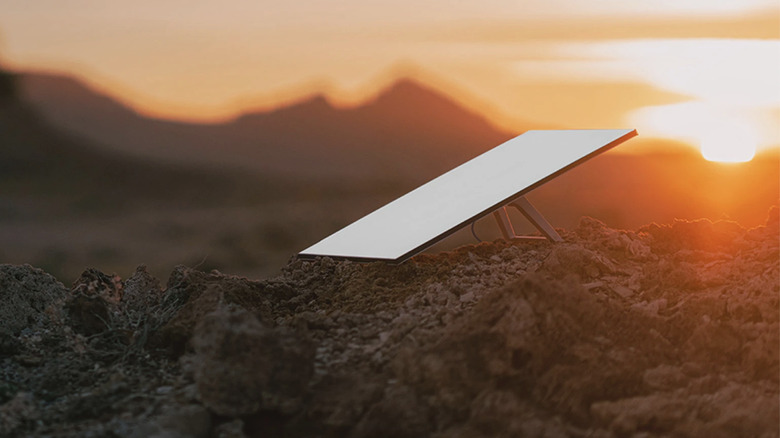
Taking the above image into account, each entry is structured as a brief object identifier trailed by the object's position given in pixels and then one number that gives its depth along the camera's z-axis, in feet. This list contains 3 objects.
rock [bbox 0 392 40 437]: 14.94
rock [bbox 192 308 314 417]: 14.12
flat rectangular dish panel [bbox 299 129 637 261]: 20.12
